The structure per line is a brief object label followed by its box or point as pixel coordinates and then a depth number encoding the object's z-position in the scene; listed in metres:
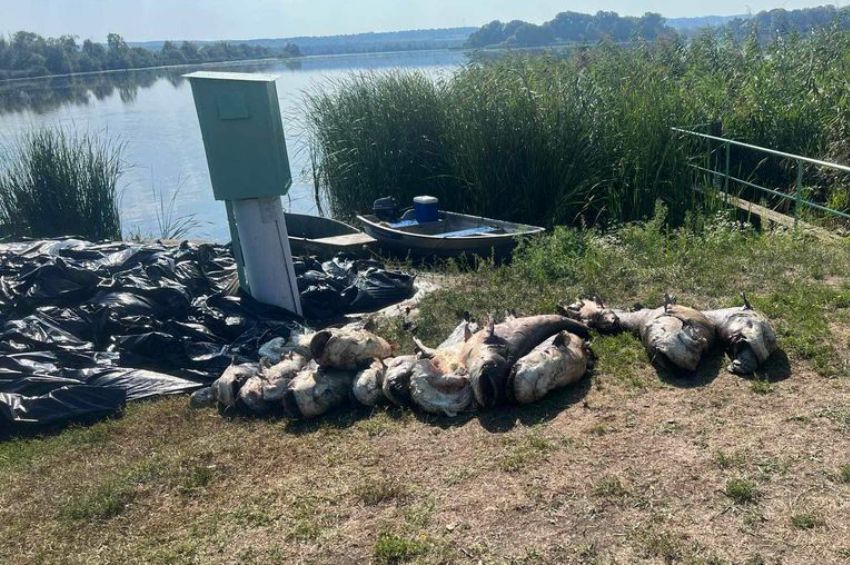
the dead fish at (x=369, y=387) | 5.32
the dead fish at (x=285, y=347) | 6.26
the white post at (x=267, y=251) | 7.55
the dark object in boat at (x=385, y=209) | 11.78
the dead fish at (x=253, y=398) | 5.61
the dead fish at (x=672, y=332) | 4.98
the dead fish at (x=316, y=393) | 5.36
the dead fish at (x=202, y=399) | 6.00
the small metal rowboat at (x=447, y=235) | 9.69
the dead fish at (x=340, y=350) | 5.52
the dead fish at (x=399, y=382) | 5.20
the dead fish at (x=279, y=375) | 5.59
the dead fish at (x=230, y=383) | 5.75
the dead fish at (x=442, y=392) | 5.00
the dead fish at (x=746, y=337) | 4.93
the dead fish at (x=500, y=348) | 4.89
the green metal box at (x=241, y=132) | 7.16
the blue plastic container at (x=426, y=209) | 11.27
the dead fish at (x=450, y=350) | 5.27
